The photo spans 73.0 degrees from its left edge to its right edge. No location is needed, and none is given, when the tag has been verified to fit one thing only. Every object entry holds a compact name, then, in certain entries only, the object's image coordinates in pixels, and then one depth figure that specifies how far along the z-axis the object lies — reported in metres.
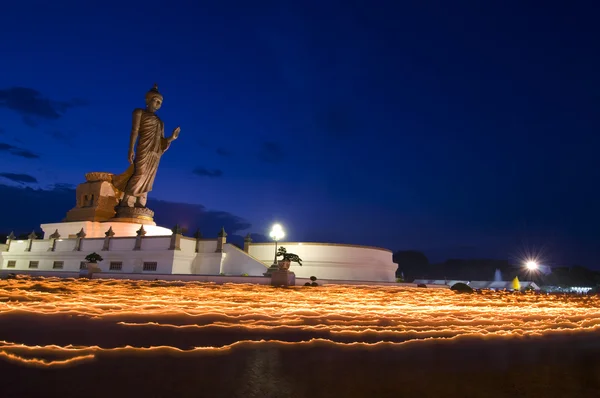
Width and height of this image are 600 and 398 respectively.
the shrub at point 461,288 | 28.23
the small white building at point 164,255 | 28.17
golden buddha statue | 36.84
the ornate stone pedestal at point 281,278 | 22.25
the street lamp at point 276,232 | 25.58
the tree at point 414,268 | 83.56
